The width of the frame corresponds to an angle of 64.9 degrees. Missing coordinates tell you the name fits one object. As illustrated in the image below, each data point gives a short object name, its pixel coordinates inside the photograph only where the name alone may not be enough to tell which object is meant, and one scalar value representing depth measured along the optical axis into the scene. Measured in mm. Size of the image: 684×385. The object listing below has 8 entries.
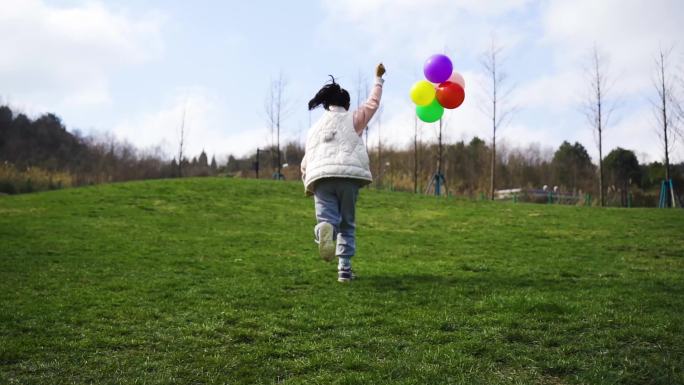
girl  6273
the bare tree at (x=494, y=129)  27859
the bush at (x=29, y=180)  26800
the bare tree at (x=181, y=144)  36312
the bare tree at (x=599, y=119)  27312
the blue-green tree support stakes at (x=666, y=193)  24438
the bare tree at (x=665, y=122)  25364
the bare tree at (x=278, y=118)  33984
